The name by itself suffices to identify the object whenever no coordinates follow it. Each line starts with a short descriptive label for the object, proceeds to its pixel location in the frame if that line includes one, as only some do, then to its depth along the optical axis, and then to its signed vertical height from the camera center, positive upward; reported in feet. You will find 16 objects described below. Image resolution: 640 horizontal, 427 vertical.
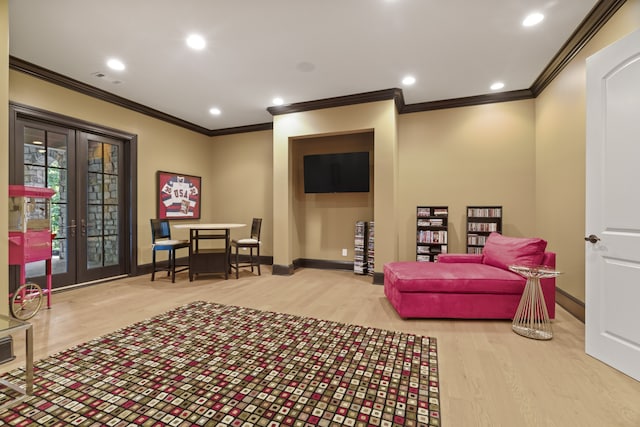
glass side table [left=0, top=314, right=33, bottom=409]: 5.39 -2.55
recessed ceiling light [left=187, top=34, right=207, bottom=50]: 10.14 +6.17
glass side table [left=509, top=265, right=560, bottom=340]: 8.53 -3.02
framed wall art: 17.87 +1.08
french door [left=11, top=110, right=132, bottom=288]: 12.41 +0.97
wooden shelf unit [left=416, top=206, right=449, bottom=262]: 15.35 -1.07
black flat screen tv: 17.12 +2.42
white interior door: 6.35 +0.15
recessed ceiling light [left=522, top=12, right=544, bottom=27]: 8.98 +6.17
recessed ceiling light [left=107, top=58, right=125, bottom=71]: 11.75 +6.17
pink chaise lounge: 9.58 -2.62
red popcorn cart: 9.47 -0.84
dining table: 15.57 -2.65
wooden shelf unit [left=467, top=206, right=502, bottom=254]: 14.69 -0.62
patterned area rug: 5.14 -3.66
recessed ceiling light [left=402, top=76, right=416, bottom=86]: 13.29 +6.20
